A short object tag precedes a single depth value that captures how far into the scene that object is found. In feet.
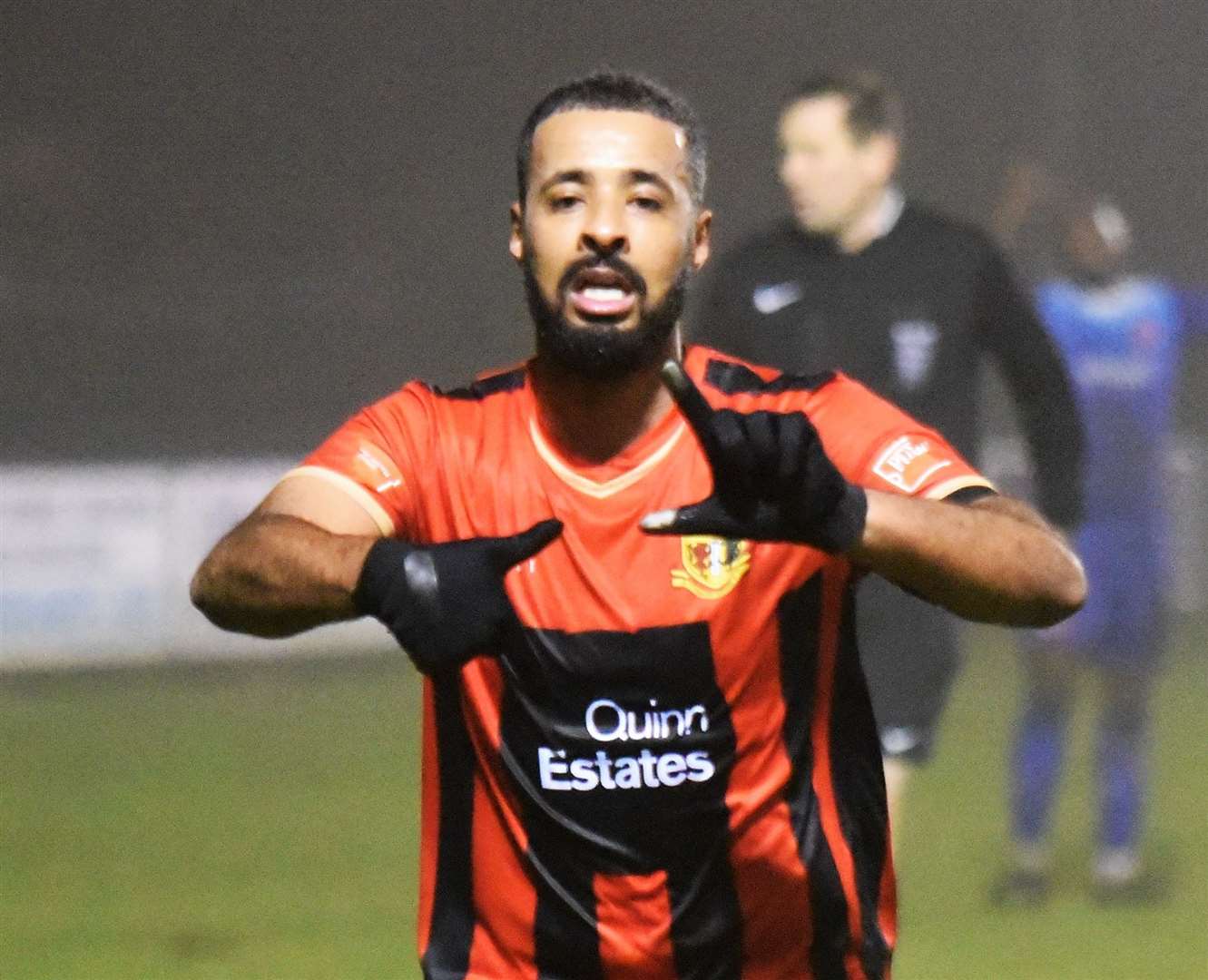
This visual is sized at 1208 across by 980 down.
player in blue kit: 39.40
